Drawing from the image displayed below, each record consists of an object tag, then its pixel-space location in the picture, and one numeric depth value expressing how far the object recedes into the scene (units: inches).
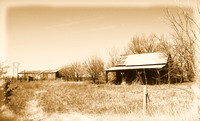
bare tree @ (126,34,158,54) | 1574.3
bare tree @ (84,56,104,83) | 1301.7
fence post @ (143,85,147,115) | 231.9
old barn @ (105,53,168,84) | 881.5
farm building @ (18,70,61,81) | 1930.4
